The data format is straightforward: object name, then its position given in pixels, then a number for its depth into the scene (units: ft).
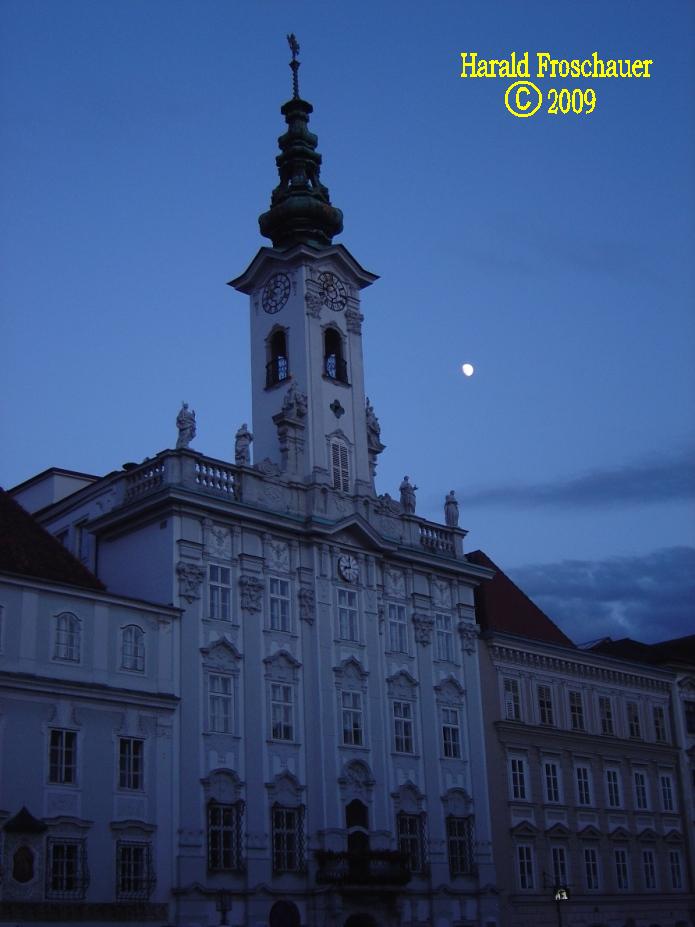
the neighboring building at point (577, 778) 175.83
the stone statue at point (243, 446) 157.51
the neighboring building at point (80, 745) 121.19
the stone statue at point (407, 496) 178.19
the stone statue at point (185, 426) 150.00
